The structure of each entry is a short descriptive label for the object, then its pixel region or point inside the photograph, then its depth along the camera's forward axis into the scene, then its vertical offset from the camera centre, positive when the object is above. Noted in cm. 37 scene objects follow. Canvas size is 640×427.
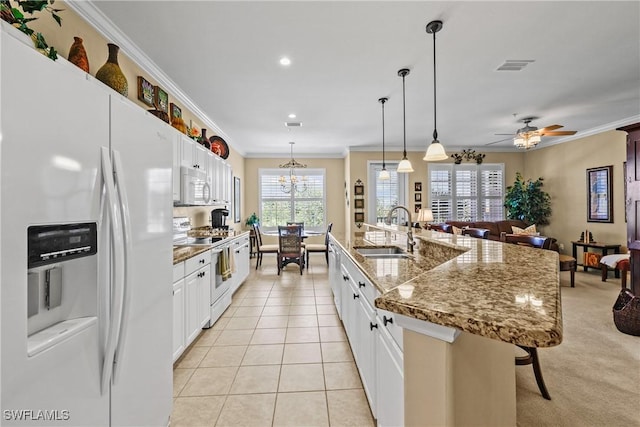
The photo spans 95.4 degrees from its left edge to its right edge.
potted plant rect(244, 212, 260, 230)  725 -21
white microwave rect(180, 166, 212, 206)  309 +29
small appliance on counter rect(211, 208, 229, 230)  471 -7
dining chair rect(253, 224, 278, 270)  605 -74
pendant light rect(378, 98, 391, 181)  494 +63
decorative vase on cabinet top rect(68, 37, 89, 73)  180 +99
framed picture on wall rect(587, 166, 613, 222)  543 +33
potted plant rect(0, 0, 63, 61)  118 +82
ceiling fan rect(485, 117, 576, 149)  437 +115
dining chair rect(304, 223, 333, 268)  614 -77
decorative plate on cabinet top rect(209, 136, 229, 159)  465 +108
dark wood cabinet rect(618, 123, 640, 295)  300 +10
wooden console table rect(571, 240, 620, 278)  517 -66
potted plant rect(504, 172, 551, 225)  678 +22
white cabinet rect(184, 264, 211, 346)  251 -82
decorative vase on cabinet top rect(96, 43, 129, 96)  203 +97
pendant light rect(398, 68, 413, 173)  367 +58
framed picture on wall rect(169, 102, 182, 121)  352 +126
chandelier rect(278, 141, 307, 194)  785 +75
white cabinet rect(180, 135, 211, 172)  317 +71
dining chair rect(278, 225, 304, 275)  557 -61
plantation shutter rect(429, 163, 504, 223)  745 +51
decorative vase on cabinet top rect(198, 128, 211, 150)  394 +99
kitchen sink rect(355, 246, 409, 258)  274 -38
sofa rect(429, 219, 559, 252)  679 -31
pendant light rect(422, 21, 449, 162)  269 +56
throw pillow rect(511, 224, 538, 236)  592 -40
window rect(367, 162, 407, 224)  728 +51
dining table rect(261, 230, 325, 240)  775 -55
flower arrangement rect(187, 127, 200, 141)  363 +100
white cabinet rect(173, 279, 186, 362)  224 -85
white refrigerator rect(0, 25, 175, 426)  76 -11
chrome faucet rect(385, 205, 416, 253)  252 -26
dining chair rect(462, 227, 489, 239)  393 -30
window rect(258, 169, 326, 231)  790 +37
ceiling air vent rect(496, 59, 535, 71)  300 +156
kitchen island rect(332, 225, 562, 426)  68 -31
